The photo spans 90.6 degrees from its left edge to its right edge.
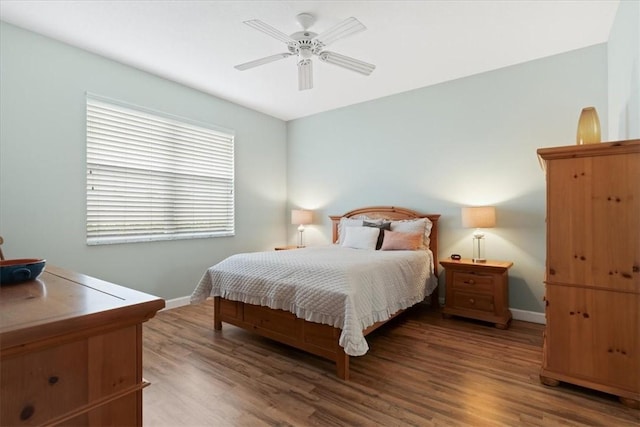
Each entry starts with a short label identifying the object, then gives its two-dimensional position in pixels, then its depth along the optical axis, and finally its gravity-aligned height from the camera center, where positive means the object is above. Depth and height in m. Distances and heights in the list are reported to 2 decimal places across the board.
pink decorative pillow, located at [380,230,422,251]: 3.60 -0.33
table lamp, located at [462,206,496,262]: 3.28 -0.05
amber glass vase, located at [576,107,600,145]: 2.11 +0.57
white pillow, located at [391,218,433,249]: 3.78 -0.17
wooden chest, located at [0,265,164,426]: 0.60 -0.30
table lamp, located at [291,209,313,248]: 4.96 -0.05
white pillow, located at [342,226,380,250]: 3.78 -0.30
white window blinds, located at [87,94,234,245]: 3.26 +0.45
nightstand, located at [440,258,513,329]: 3.13 -0.80
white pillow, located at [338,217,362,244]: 4.30 -0.15
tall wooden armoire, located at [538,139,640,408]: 1.85 -0.35
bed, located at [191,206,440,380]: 2.26 -0.67
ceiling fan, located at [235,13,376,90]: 2.43 +1.41
